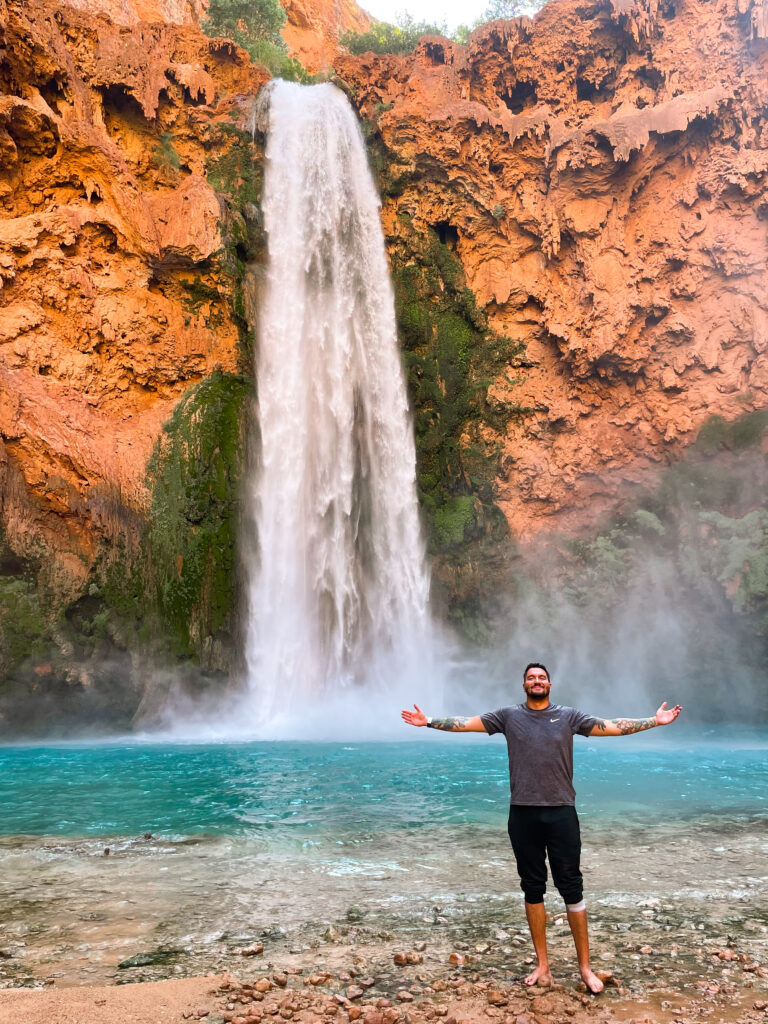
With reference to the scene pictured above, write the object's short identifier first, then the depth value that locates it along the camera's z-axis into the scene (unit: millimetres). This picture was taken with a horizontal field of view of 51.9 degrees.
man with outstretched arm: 4035
